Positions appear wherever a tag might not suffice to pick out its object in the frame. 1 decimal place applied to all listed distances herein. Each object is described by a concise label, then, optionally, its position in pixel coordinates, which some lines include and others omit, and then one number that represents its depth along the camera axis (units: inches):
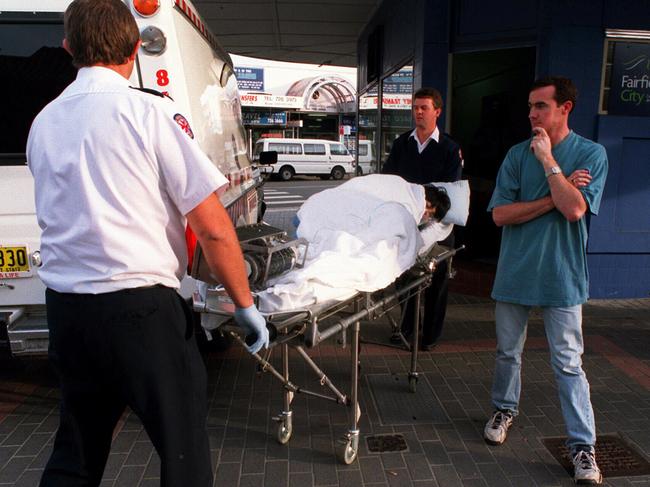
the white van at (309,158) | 1060.5
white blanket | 97.4
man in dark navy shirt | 180.9
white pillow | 151.2
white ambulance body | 129.0
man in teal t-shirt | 113.0
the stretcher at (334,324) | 96.7
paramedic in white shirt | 68.4
